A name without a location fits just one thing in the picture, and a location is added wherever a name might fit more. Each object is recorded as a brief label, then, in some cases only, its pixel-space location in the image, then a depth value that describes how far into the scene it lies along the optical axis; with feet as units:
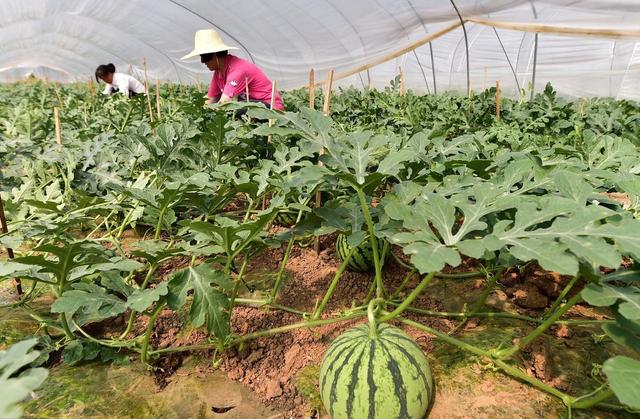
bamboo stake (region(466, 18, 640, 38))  16.79
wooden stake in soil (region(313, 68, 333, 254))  7.59
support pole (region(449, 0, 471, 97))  23.66
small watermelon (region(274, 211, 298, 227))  8.60
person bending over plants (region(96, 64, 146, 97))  23.93
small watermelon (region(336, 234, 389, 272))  6.85
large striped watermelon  4.17
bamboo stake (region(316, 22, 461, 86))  24.84
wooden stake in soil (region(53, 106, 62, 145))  9.32
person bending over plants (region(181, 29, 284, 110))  14.90
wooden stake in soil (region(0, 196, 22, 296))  6.06
